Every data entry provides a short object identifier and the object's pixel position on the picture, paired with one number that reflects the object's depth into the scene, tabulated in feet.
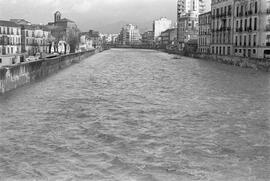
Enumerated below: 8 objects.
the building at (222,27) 304.50
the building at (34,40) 366.43
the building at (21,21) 468.34
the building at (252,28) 250.78
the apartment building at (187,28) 588.09
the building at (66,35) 488.02
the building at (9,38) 293.86
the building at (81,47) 602.65
